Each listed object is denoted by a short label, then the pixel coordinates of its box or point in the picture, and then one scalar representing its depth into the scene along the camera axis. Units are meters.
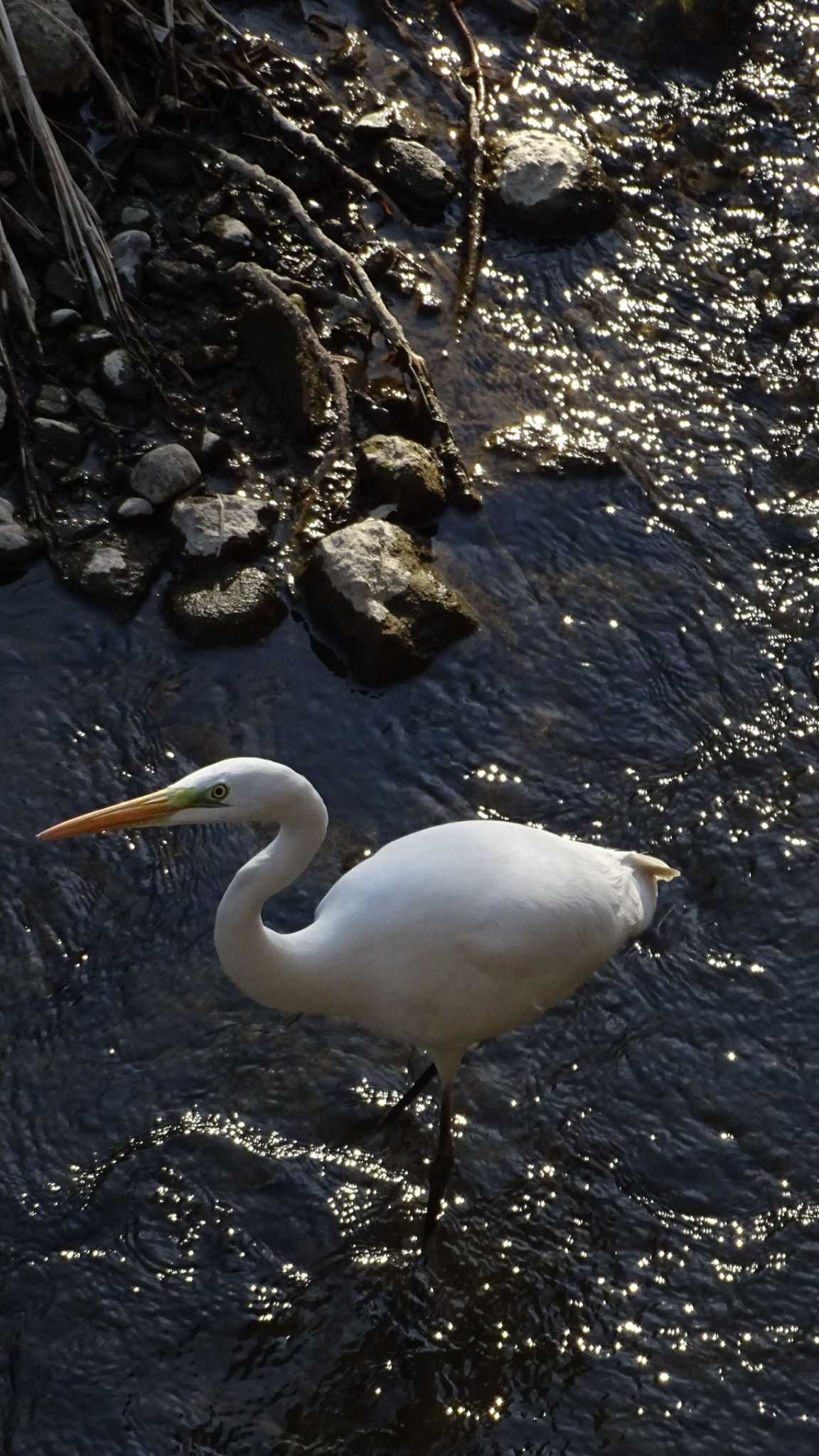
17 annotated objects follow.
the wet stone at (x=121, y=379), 10.06
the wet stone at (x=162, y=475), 9.63
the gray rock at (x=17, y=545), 9.18
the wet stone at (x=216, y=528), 9.41
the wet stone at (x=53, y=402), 9.85
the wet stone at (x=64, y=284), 10.37
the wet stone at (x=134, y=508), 9.51
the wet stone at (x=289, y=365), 10.19
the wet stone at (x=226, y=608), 9.23
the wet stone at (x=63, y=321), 10.21
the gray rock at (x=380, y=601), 9.15
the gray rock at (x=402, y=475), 9.86
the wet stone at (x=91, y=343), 10.12
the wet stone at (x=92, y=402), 9.98
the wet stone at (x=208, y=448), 9.97
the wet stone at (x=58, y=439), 9.74
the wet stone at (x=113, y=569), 9.21
